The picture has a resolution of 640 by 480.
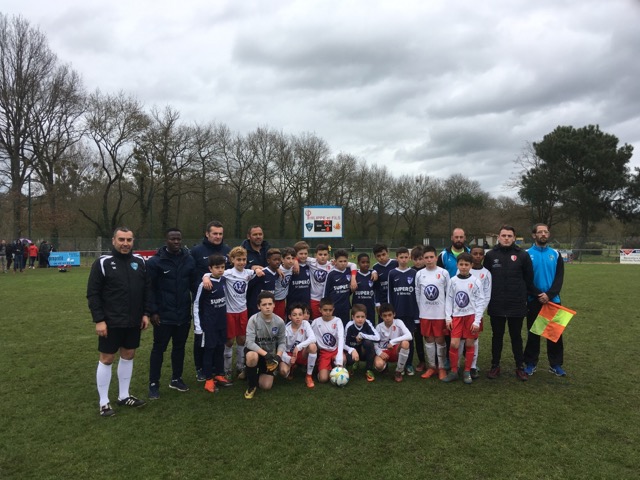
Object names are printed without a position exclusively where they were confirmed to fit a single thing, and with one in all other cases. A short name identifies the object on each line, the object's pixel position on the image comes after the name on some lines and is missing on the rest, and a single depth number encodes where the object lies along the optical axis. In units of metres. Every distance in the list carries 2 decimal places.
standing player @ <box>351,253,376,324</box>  5.96
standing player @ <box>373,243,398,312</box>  6.02
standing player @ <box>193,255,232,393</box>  4.90
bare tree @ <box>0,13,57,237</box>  27.38
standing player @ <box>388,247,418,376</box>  5.60
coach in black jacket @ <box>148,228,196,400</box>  4.65
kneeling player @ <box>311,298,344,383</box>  5.38
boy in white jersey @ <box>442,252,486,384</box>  5.10
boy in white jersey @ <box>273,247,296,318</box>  5.80
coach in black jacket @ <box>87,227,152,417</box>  4.14
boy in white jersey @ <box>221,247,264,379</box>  5.26
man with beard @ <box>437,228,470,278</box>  5.69
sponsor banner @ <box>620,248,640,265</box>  27.66
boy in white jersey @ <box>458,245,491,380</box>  5.23
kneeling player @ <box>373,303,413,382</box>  5.32
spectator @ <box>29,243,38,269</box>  23.61
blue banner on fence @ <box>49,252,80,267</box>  25.33
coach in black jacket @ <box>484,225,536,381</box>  5.17
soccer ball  5.04
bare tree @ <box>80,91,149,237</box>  31.70
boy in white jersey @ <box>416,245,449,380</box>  5.30
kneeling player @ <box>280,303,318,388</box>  5.15
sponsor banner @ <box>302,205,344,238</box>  28.84
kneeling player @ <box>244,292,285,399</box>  4.80
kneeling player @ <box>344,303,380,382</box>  5.46
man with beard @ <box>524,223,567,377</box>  5.34
